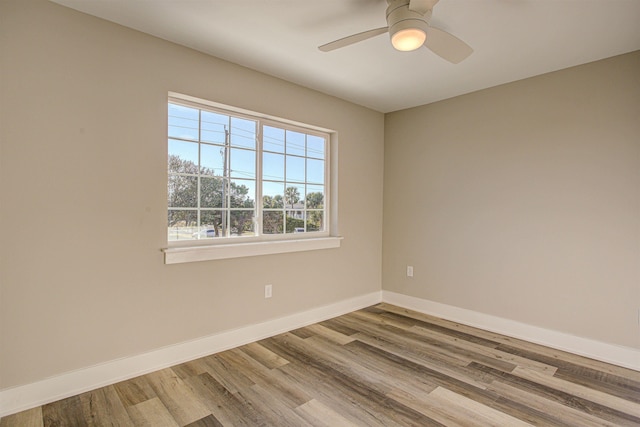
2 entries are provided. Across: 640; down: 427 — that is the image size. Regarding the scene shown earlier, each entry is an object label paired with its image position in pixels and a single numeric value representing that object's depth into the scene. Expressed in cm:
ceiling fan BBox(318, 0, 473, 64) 175
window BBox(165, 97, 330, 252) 262
